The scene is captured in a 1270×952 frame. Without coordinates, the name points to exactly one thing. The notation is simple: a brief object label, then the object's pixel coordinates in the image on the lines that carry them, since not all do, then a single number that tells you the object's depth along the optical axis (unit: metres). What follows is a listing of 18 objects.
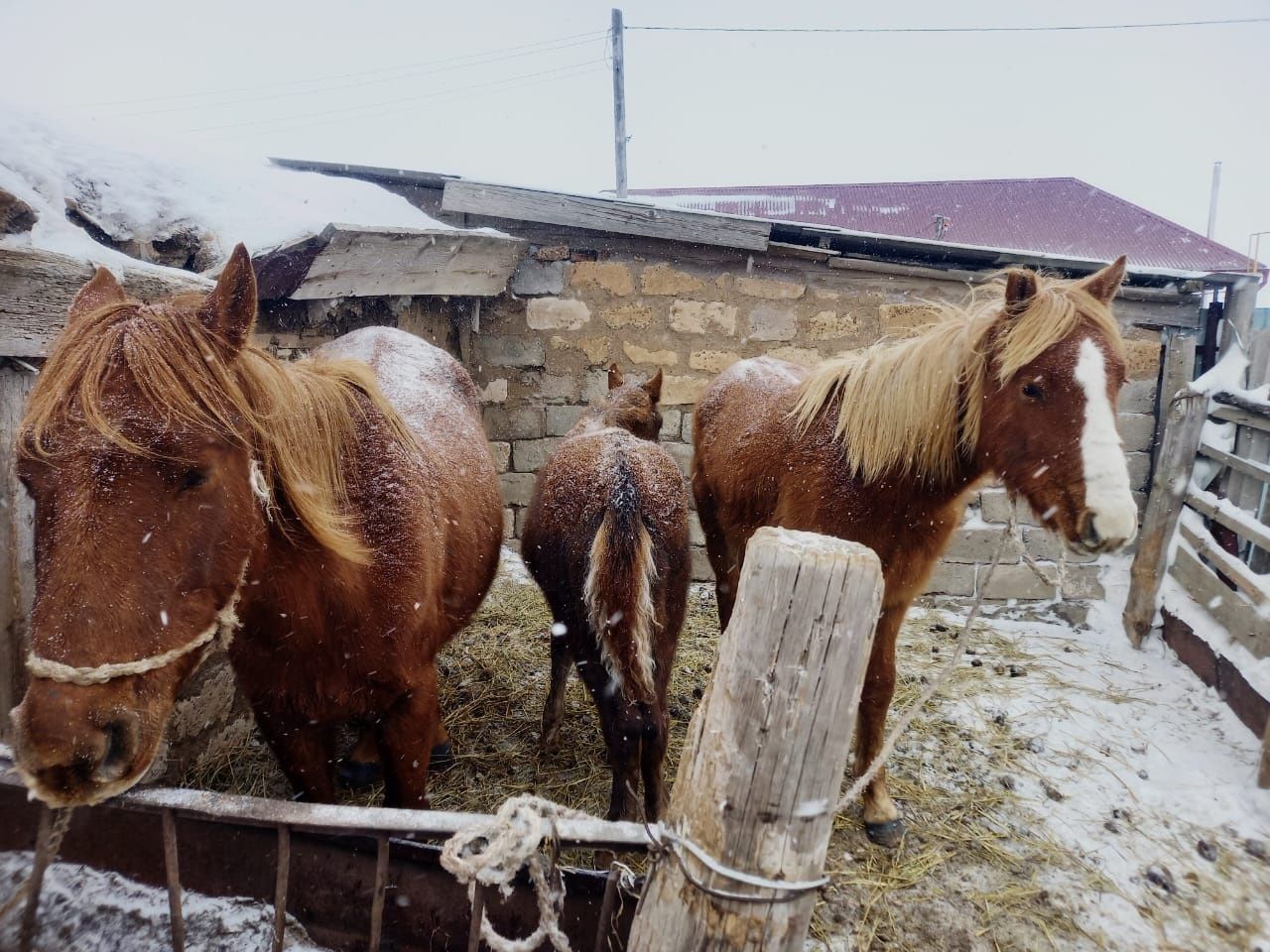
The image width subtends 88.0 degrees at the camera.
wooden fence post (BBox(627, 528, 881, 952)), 0.98
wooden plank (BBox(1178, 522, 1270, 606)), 3.41
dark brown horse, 2.21
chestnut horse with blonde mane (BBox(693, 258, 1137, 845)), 2.08
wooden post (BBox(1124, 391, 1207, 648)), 4.25
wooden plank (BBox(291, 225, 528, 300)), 3.46
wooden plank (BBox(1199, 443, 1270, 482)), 3.72
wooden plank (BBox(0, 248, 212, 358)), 1.77
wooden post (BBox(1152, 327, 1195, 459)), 4.72
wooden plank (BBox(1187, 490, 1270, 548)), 3.51
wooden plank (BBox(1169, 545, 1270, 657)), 3.41
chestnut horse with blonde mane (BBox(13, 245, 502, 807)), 1.14
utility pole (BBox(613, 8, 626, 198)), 11.59
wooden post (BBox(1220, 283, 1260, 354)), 4.51
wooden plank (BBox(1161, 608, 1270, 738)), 3.31
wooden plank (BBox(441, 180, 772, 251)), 4.59
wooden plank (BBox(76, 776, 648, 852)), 1.31
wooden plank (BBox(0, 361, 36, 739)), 1.84
